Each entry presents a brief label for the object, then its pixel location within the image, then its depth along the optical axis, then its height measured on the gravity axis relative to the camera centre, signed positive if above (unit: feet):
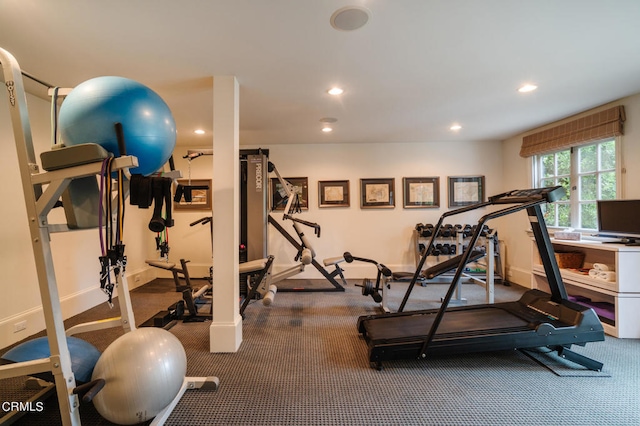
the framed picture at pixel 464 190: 15.17 +1.18
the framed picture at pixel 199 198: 15.62 +0.88
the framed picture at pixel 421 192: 15.30 +1.08
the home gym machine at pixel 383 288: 10.29 -3.14
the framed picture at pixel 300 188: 15.38 +1.41
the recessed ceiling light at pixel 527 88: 8.16 +3.93
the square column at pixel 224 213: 7.47 -0.02
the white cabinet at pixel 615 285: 7.75 -2.49
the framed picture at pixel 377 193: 15.43 +1.06
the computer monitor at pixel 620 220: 8.29 -0.39
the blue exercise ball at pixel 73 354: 4.83 -2.76
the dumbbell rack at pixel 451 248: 13.74 -2.12
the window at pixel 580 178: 10.03 +1.33
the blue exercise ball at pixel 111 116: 3.93 +1.53
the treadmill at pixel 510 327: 6.61 -3.29
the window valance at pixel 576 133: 9.28 +3.15
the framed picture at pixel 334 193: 15.46 +1.08
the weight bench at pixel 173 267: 10.73 -2.31
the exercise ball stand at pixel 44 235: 4.10 -0.34
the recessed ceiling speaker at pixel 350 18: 4.94 +3.88
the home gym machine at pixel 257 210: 11.64 +0.07
